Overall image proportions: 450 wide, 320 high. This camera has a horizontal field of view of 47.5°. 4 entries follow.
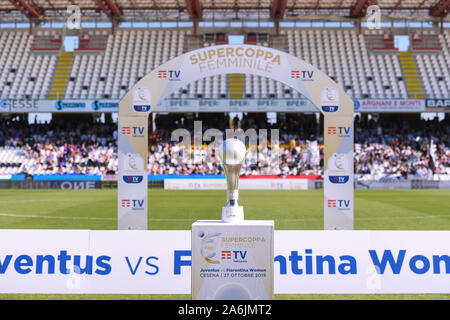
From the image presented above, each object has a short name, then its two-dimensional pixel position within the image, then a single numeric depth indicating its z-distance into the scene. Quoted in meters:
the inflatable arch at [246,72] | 10.91
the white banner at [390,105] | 39.88
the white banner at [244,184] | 33.59
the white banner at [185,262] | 7.08
